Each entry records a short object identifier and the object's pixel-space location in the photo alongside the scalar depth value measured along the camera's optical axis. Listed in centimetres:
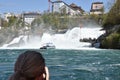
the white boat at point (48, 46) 5175
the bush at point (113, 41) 4840
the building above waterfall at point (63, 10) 11624
